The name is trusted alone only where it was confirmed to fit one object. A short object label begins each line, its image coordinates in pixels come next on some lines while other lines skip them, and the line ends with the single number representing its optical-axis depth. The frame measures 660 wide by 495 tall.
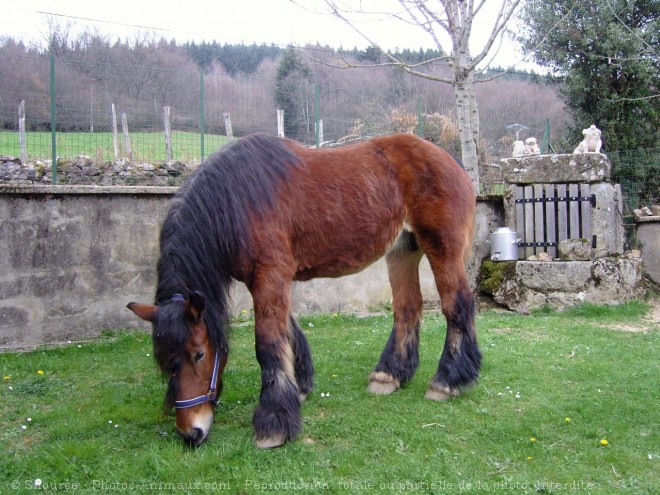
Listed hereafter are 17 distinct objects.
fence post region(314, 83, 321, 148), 10.05
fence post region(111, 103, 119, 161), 9.51
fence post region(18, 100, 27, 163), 8.02
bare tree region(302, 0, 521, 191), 9.25
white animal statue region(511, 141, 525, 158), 10.13
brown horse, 3.47
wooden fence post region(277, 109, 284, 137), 10.09
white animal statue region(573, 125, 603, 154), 8.98
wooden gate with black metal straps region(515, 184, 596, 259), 8.21
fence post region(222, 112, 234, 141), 8.94
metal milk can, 8.45
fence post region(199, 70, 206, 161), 8.83
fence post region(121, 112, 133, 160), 9.80
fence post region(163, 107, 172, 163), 9.48
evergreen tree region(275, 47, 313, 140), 10.20
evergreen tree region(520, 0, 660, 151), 11.59
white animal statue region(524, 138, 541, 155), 10.09
